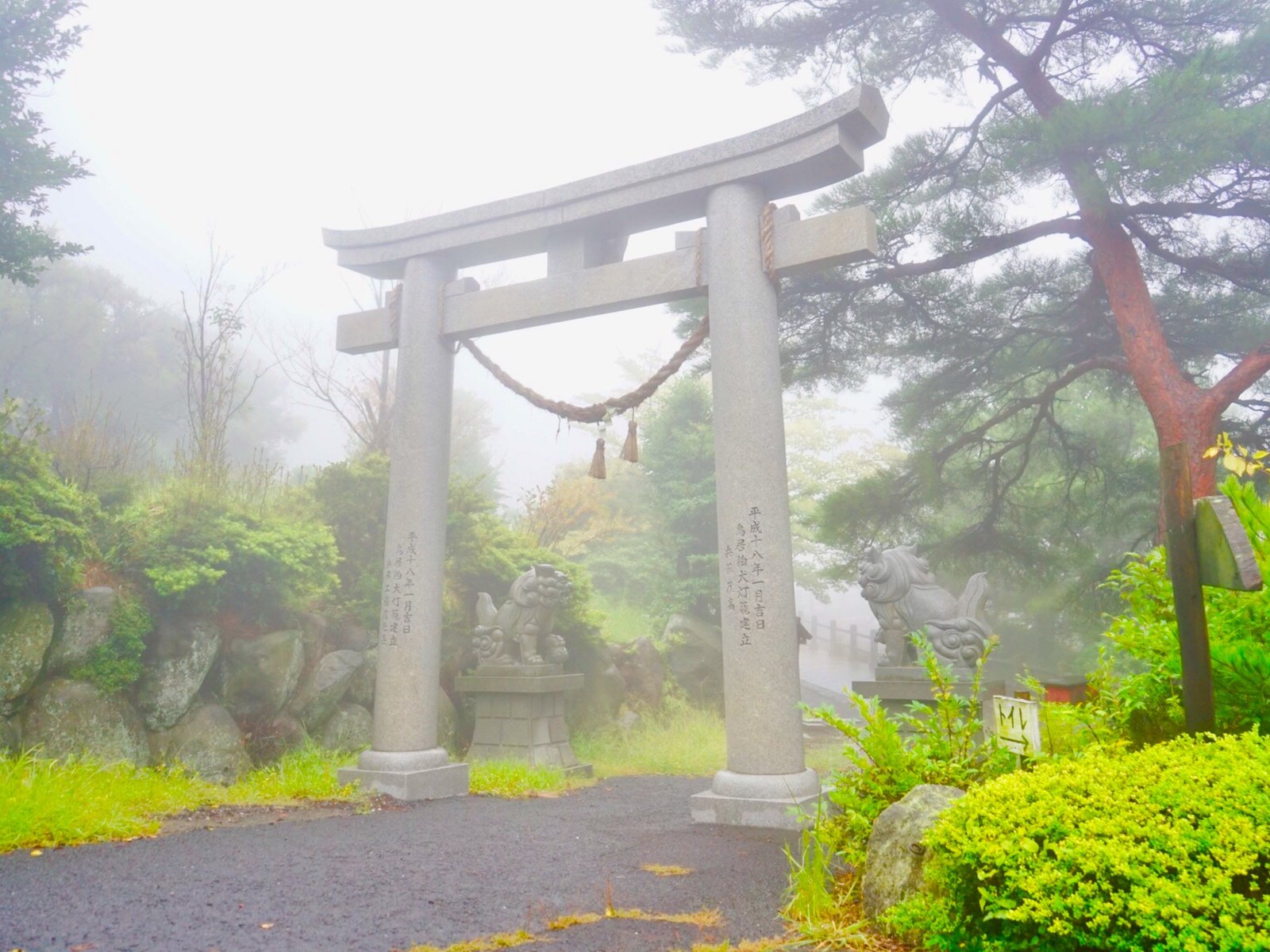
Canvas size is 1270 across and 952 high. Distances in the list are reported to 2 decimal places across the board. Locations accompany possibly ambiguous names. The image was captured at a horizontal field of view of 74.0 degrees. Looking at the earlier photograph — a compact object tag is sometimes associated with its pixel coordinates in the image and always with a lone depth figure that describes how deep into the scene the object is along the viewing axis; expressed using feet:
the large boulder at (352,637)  25.36
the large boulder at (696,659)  39.93
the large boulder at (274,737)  21.80
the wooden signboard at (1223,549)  7.74
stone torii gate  15.84
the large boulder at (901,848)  8.73
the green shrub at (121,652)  19.36
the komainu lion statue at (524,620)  24.90
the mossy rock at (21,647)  17.88
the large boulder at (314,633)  24.12
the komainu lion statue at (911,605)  21.16
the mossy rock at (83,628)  19.10
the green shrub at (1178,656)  8.86
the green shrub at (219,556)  20.99
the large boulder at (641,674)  34.19
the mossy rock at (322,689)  23.20
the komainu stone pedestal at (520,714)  24.34
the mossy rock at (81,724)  18.24
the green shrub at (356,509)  28.30
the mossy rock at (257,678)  21.93
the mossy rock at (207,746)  20.02
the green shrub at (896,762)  10.43
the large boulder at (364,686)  24.75
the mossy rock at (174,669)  20.15
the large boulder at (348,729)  23.48
